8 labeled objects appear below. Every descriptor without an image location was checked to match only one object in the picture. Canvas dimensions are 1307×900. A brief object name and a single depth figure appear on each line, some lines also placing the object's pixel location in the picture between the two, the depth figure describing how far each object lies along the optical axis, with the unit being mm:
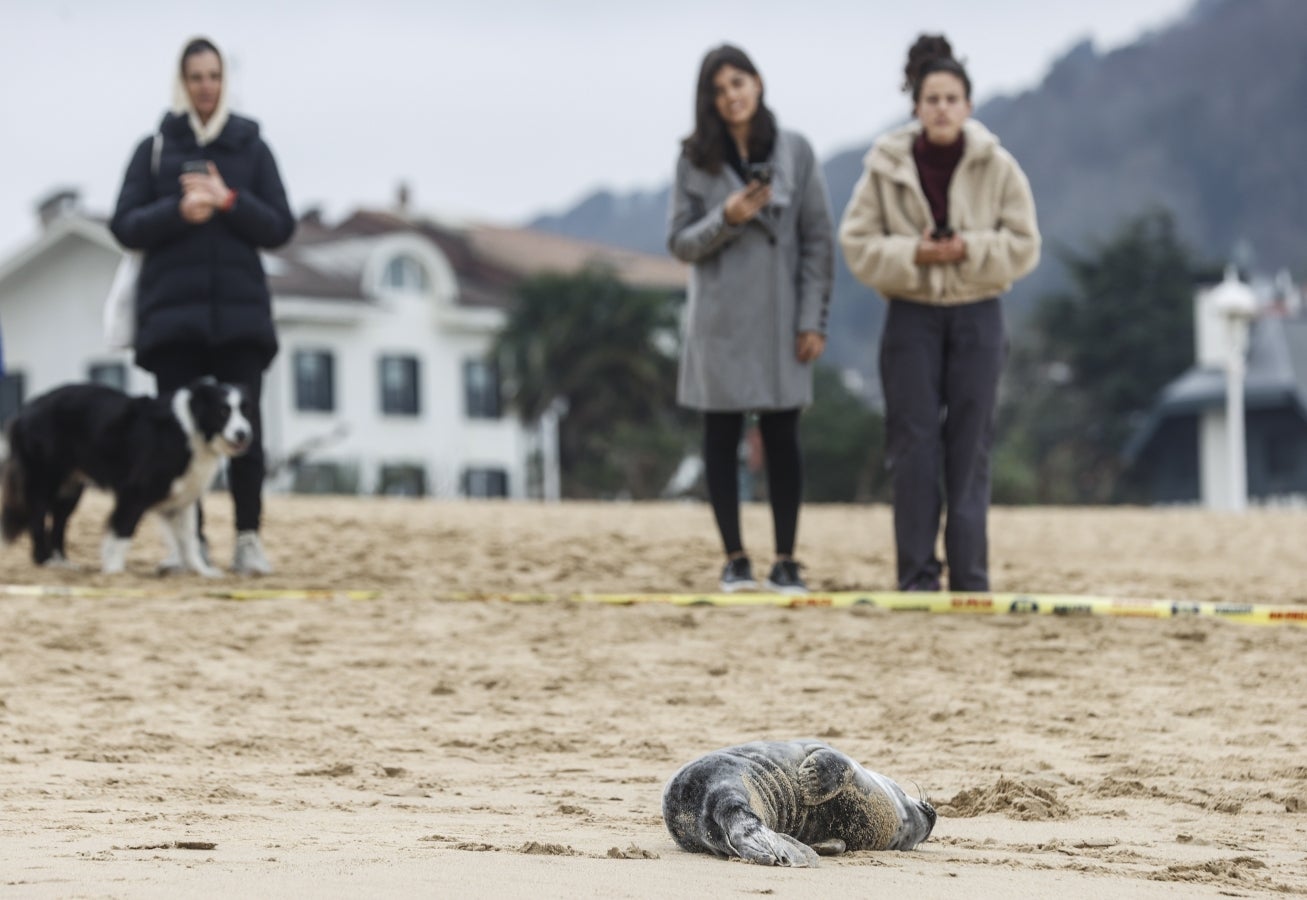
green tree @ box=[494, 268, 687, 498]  86562
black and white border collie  16969
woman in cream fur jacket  15742
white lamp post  52375
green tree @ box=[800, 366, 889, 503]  67250
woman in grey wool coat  15883
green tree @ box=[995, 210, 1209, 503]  112687
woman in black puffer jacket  16844
